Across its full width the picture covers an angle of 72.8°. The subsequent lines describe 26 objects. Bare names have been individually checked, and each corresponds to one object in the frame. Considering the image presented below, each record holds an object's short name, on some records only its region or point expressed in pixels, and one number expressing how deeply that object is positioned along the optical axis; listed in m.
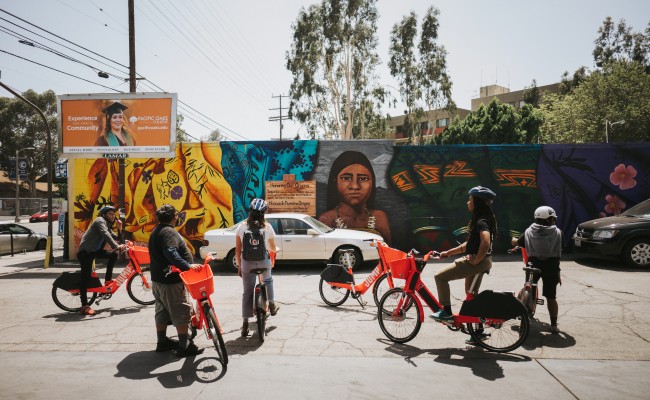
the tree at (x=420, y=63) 32.22
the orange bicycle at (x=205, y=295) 4.64
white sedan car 10.91
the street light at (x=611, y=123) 36.40
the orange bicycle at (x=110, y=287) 7.18
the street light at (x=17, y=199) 38.81
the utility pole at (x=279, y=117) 49.66
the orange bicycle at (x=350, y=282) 6.80
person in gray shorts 4.98
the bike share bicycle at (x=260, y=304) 5.50
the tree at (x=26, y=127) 51.88
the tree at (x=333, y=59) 29.77
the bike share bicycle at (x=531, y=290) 5.78
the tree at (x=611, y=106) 38.50
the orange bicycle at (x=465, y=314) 4.96
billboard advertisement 13.85
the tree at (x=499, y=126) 35.34
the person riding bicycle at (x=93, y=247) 7.13
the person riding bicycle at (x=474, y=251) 5.12
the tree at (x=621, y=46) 45.16
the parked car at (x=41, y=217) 39.39
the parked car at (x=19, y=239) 16.58
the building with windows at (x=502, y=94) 73.56
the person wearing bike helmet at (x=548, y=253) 5.81
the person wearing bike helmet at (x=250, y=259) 5.66
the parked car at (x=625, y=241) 10.51
